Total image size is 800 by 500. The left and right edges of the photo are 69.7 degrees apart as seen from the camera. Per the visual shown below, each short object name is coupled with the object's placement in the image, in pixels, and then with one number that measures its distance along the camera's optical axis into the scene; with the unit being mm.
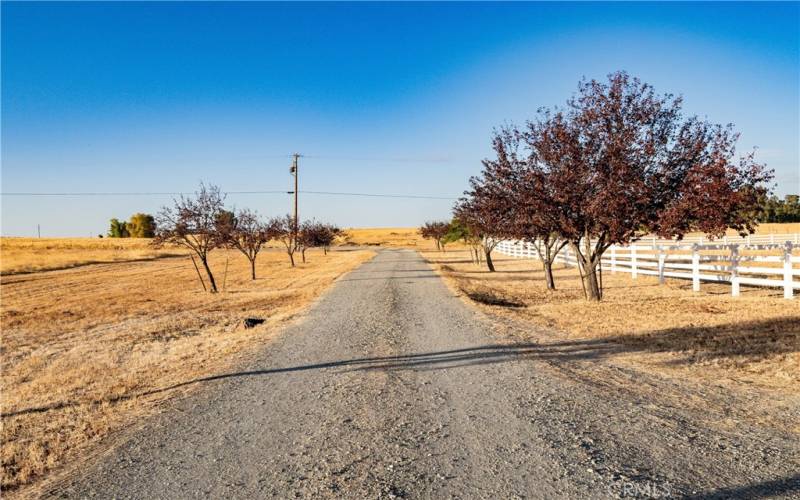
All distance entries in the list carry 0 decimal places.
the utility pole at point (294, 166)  47756
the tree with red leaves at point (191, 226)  24172
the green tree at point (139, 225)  137075
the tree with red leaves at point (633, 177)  12797
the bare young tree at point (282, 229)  44706
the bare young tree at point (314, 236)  56531
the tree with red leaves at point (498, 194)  16688
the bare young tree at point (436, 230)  64750
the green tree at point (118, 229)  143125
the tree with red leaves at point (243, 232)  28812
